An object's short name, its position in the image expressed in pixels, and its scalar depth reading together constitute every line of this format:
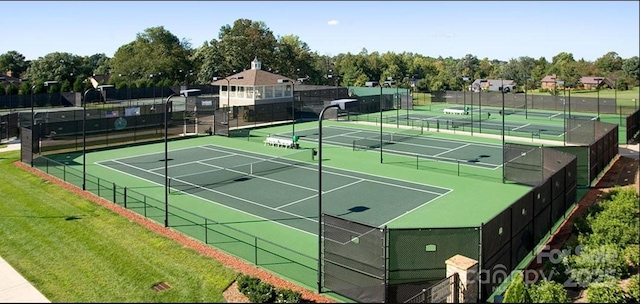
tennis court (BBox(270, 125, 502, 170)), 37.72
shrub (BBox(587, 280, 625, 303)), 14.27
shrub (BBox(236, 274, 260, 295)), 14.92
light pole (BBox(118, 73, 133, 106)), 82.44
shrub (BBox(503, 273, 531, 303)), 13.20
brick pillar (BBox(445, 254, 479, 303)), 14.19
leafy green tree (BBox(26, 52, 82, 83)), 99.62
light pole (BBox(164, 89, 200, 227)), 21.96
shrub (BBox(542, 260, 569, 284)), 16.34
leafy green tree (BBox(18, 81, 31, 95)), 76.06
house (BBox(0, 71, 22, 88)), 85.56
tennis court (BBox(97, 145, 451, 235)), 24.39
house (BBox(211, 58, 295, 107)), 62.97
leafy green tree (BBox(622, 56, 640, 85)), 101.01
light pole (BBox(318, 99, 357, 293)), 15.89
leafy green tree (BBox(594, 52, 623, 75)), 116.51
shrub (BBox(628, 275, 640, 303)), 14.82
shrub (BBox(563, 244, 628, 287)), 15.90
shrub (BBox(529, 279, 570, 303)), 13.86
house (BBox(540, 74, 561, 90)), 109.81
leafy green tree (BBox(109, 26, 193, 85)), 100.44
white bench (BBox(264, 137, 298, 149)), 41.84
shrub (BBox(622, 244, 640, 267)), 17.00
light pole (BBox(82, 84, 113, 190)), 28.28
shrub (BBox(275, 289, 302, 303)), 14.46
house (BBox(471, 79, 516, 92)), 108.66
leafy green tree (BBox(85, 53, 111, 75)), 137.50
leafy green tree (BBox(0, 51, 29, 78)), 125.69
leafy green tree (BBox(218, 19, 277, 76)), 95.50
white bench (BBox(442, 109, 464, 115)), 65.35
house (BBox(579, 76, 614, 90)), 101.80
